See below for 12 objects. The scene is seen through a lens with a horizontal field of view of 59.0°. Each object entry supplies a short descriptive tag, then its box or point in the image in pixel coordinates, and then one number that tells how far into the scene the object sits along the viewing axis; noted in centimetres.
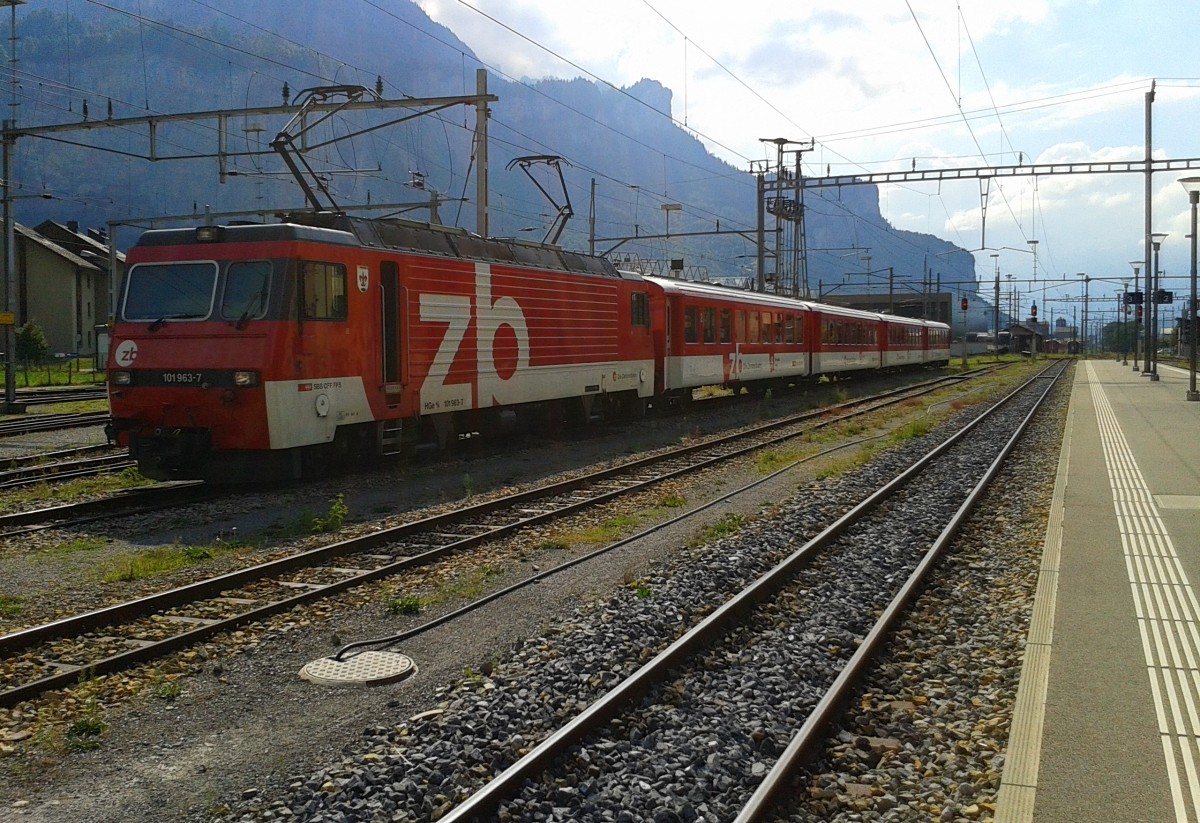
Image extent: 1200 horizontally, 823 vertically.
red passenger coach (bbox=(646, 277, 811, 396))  2305
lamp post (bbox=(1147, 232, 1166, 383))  4333
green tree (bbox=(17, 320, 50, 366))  4609
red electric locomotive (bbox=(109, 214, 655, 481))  1162
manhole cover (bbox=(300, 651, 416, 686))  610
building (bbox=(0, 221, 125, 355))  6238
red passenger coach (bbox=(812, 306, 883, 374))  3481
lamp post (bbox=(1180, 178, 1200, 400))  2733
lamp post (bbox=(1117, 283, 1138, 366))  5016
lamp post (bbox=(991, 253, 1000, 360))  8189
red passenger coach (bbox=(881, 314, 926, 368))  4512
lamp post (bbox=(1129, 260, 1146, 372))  5487
